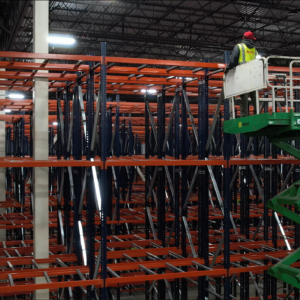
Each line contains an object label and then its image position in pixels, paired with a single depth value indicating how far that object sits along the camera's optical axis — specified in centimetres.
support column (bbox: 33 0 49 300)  1143
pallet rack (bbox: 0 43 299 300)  1038
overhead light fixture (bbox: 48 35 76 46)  1978
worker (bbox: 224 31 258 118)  972
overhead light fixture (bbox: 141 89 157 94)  1424
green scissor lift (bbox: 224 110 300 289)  894
